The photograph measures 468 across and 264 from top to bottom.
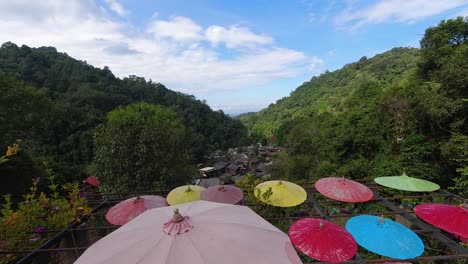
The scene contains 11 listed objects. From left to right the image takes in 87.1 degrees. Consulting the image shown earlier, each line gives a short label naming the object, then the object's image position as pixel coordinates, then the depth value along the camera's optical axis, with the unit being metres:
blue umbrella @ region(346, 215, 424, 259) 2.96
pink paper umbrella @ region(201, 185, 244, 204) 4.27
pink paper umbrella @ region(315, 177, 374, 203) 4.20
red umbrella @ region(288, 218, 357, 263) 2.74
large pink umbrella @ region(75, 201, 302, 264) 1.59
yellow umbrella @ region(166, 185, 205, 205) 4.36
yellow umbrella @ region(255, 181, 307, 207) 4.11
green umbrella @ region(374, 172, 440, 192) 4.73
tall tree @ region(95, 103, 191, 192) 9.75
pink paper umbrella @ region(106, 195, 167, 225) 3.62
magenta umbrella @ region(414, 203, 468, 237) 3.35
